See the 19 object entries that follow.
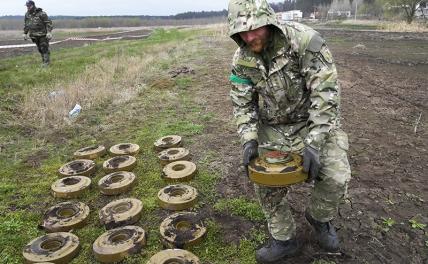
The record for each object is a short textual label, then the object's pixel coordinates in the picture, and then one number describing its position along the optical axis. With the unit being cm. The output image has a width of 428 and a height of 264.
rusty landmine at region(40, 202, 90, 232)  385
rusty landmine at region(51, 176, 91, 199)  452
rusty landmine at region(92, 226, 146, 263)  332
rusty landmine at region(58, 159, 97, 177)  503
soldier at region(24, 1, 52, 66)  1375
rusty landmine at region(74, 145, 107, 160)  566
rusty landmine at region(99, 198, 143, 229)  384
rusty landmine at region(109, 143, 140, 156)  565
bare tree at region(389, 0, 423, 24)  3453
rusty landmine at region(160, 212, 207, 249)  345
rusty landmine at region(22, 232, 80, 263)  335
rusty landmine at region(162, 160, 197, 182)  473
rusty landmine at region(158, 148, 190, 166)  525
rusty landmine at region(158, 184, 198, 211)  410
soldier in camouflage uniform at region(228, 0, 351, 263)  282
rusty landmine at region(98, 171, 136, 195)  452
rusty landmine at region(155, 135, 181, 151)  581
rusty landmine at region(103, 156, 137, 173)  507
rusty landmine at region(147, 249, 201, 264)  318
